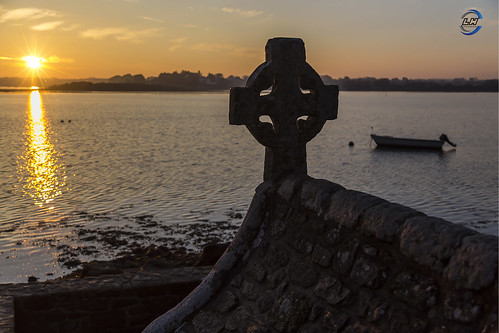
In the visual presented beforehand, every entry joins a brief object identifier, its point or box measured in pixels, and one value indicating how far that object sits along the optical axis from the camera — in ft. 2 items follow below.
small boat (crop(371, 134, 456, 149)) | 191.42
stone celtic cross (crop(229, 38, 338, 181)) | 18.06
